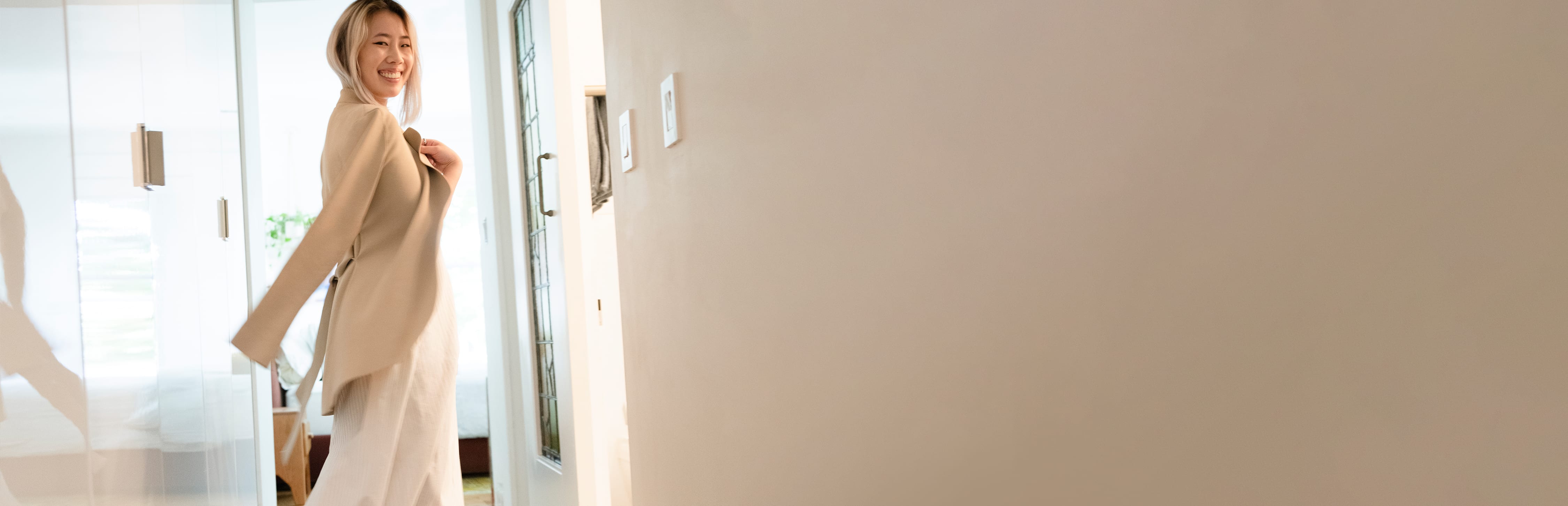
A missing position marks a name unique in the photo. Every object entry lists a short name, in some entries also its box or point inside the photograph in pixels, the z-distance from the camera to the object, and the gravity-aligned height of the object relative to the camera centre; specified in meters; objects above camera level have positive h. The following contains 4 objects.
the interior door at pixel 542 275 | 2.90 +0.07
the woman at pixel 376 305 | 1.99 +0.01
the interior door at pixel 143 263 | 1.27 +0.11
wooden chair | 4.61 -0.72
